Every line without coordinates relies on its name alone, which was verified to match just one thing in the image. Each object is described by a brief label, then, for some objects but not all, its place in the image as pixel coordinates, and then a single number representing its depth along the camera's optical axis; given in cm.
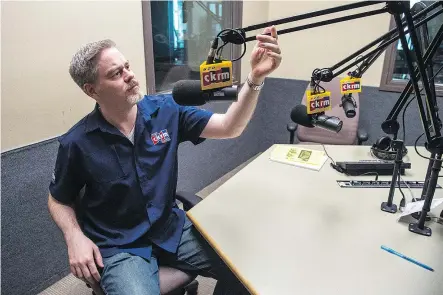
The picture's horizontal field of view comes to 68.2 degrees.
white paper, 110
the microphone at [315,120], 107
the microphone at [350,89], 123
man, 119
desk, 85
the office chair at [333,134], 258
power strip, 138
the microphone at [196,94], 89
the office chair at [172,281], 113
